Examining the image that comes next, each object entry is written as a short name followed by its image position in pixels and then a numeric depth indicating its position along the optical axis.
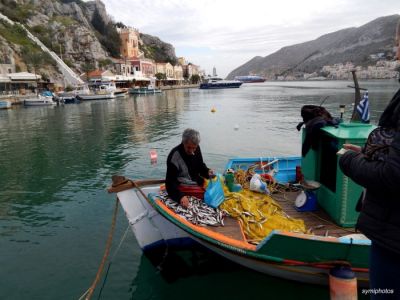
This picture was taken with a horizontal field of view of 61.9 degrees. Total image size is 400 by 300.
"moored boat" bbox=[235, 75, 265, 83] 193.12
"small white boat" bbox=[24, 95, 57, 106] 48.74
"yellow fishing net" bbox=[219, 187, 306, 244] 5.84
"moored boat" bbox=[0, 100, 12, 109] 44.19
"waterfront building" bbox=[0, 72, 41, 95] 55.33
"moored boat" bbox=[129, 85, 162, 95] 79.19
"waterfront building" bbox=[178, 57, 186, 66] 170.73
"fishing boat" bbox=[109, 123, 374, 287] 5.00
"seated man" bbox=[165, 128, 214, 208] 6.17
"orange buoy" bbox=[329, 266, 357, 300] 4.71
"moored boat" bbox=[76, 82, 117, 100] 59.88
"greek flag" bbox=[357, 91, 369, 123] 6.82
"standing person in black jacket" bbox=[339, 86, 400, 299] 2.13
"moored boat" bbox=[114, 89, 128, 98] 69.53
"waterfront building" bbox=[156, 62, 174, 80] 123.69
